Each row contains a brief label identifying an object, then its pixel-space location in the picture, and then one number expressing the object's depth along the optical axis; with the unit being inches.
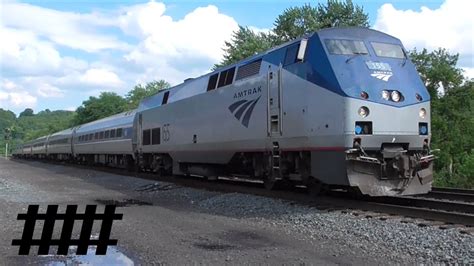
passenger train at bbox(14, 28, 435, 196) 413.7
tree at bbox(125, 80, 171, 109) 4289.4
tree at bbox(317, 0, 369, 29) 1941.4
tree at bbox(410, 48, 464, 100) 1700.3
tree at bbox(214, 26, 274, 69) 1851.6
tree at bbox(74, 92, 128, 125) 4094.5
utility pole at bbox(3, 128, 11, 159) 4143.2
